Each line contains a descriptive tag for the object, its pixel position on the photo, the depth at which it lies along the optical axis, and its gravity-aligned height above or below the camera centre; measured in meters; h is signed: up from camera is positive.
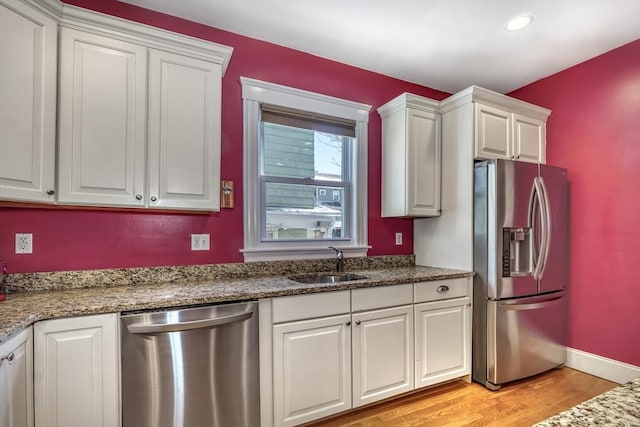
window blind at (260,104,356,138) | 2.58 +0.79
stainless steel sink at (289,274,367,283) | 2.52 -0.47
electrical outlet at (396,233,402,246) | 3.12 -0.21
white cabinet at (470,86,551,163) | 2.71 +0.79
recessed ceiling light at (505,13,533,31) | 2.25 +1.35
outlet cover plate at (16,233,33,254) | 1.84 -0.15
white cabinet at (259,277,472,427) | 1.92 -0.84
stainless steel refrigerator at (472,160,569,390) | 2.52 -0.41
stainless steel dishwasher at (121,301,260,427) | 1.58 -0.76
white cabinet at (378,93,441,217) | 2.79 +0.51
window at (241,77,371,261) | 2.49 +0.36
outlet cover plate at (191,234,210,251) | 2.27 -0.18
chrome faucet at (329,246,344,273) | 2.69 -0.36
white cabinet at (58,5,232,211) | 1.72 +0.56
